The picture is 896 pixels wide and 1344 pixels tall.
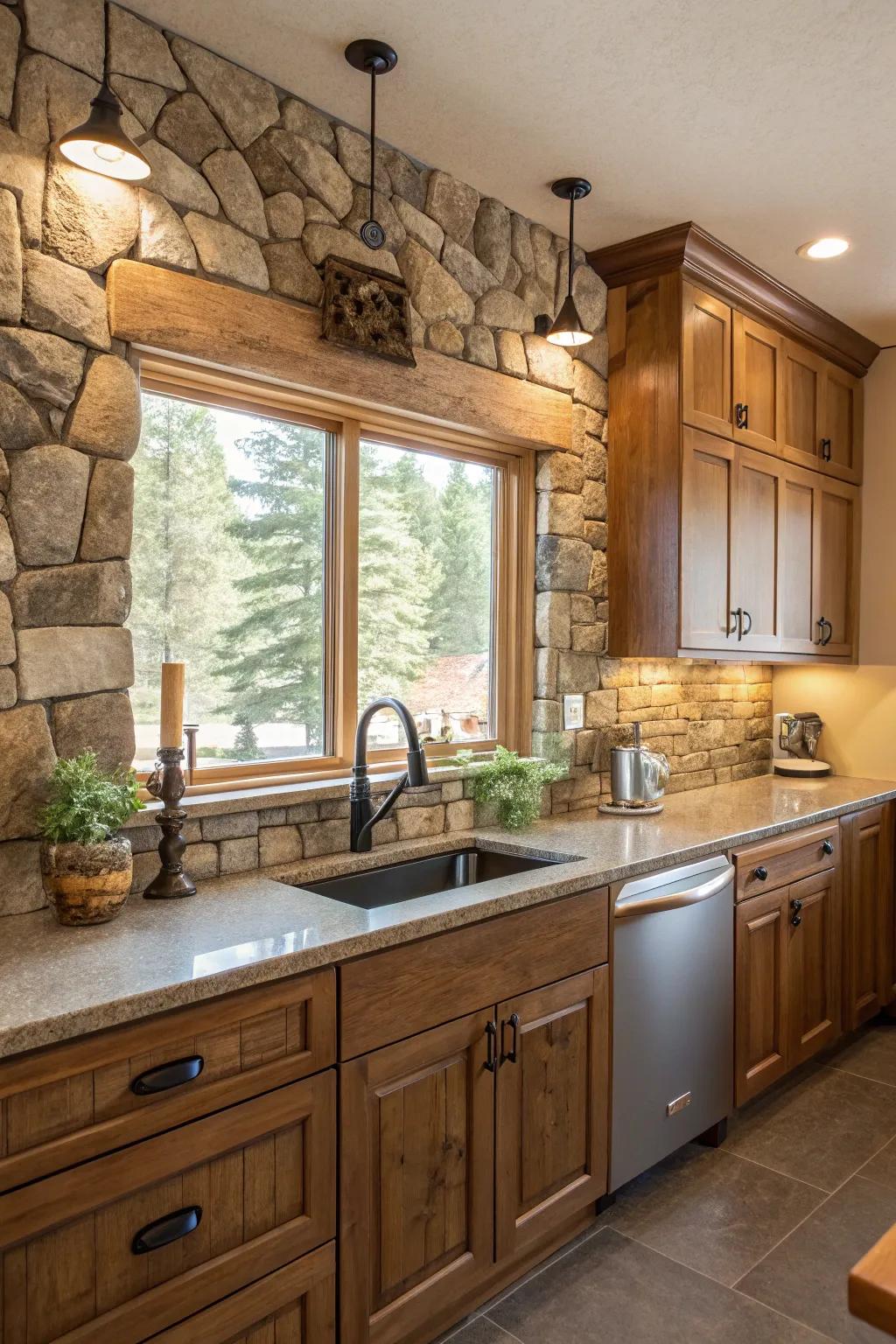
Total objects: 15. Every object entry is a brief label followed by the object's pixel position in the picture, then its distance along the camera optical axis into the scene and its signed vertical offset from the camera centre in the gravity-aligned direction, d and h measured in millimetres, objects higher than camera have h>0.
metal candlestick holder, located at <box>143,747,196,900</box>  1924 -341
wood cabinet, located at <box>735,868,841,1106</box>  2832 -1034
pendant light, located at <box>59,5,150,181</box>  1613 +931
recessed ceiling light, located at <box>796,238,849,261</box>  3070 +1416
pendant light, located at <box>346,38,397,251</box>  2072 +1384
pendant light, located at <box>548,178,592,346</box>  2584 +952
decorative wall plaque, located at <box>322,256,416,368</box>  2320 +918
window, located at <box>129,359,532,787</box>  2232 +244
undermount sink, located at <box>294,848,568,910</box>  2340 -575
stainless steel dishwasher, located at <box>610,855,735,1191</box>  2379 -945
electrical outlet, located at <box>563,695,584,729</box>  3096 -157
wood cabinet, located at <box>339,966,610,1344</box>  1740 -1037
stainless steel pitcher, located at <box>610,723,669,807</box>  3111 -372
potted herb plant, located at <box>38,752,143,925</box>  1716 -353
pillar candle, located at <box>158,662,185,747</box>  1929 -90
